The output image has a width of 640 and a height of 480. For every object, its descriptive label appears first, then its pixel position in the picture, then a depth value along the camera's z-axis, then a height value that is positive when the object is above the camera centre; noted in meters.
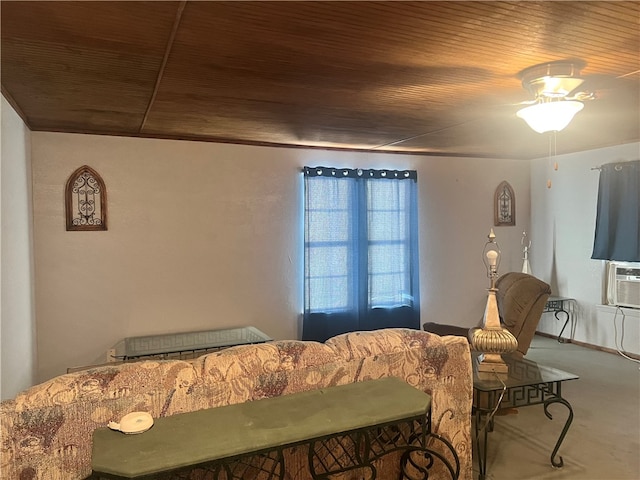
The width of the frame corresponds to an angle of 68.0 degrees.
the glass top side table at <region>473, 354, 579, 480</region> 2.59 -0.91
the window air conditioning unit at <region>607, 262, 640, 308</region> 4.76 -0.62
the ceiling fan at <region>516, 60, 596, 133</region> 2.27 +0.72
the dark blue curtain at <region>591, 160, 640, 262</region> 4.62 +0.11
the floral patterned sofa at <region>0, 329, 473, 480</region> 1.52 -0.60
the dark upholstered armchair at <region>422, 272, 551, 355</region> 3.63 -0.64
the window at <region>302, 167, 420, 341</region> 4.75 -0.26
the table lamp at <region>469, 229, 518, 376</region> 2.74 -0.66
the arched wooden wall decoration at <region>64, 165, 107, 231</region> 3.85 +0.23
